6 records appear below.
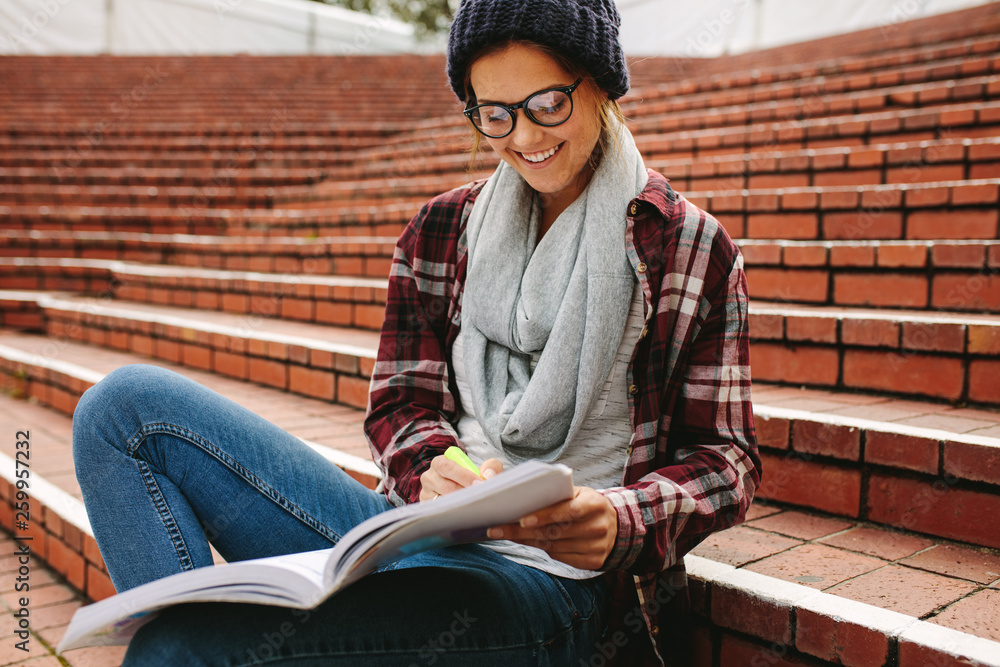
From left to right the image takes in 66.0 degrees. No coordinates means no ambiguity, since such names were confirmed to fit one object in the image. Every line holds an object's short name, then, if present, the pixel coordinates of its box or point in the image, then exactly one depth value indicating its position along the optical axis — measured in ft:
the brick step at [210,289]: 11.89
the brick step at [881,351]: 6.35
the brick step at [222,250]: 13.42
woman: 3.49
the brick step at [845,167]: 9.58
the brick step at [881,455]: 5.09
